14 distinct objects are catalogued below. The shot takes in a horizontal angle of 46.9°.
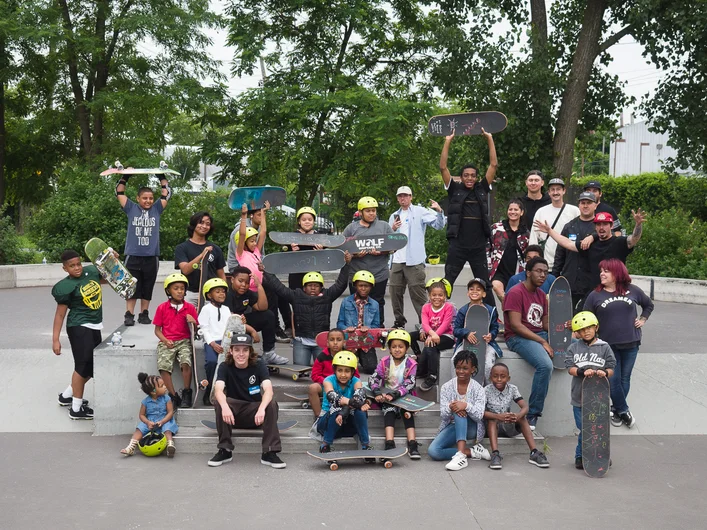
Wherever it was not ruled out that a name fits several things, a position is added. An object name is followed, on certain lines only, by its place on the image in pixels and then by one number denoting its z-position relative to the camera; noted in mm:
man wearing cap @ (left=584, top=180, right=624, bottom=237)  8234
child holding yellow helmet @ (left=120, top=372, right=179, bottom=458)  6957
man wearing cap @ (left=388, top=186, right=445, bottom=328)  9070
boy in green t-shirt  7797
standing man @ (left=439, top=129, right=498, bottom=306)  8727
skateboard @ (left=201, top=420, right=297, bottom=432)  6984
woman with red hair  7363
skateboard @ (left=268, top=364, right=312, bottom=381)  7980
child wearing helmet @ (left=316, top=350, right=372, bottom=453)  6793
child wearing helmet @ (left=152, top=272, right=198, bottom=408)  7500
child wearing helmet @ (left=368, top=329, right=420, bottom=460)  7039
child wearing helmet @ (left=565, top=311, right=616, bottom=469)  6609
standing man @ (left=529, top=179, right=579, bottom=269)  8562
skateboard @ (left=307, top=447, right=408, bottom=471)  6613
